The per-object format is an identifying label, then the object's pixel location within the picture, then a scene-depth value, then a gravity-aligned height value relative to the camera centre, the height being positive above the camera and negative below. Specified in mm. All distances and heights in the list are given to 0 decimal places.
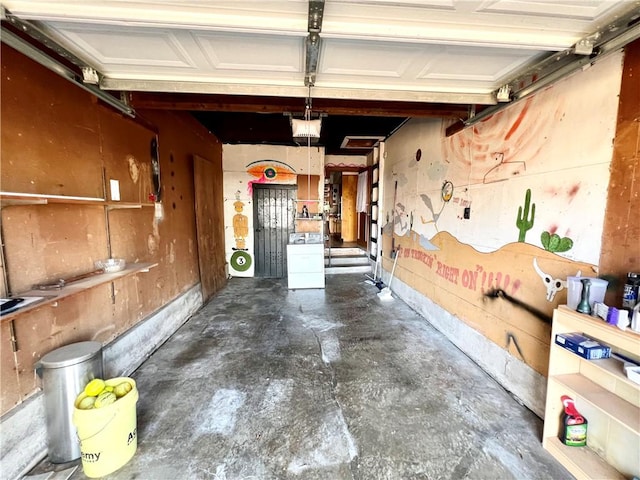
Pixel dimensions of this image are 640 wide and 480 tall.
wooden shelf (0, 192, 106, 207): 1284 +74
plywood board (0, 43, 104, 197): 1487 +513
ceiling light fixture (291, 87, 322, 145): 2719 +884
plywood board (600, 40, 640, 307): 1408 +106
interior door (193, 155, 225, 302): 4141 -187
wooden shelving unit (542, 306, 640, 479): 1345 -1018
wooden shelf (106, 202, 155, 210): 2138 +66
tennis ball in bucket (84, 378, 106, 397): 1528 -998
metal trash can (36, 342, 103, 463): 1534 -1035
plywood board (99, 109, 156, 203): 2256 +529
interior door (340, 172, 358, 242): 9734 +37
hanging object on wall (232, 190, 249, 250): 5719 -266
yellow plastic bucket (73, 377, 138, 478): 1425 -1214
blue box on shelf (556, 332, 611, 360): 1437 -737
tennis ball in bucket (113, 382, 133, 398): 1589 -1050
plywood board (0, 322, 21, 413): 1427 -865
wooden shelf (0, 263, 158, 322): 1299 -456
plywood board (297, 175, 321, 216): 5809 +438
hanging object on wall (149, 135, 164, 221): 2973 +380
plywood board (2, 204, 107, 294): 1521 -182
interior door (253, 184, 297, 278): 5770 -251
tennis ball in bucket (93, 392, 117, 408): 1469 -1034
